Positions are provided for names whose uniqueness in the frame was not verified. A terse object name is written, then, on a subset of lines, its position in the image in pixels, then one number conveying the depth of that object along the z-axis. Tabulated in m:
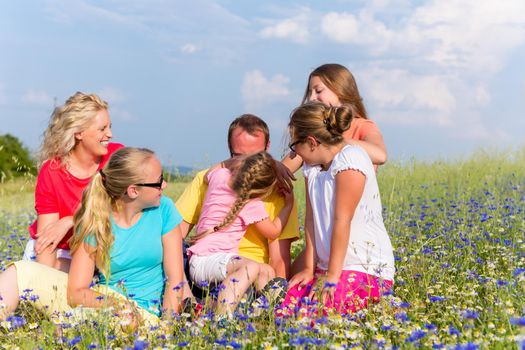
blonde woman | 4.98
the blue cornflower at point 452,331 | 2.85
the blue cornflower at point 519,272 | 3.52
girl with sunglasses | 4.22
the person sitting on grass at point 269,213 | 4.86
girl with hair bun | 4.05
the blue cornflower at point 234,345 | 2.89
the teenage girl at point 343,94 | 5.07
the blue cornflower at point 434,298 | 3.56
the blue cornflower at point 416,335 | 2.75
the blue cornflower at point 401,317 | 3.07
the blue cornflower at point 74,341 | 3.14
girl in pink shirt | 4.61
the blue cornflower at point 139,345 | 2.74
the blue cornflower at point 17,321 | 3.45
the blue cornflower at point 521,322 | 2.33
